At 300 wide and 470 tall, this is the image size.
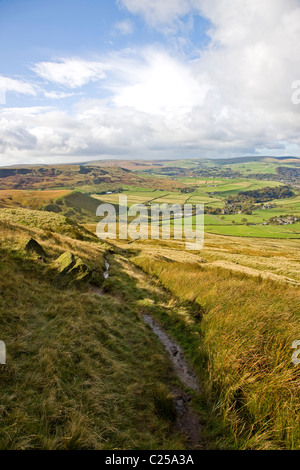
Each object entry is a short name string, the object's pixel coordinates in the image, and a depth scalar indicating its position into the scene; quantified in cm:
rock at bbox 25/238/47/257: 1234
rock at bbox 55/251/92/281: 1170
